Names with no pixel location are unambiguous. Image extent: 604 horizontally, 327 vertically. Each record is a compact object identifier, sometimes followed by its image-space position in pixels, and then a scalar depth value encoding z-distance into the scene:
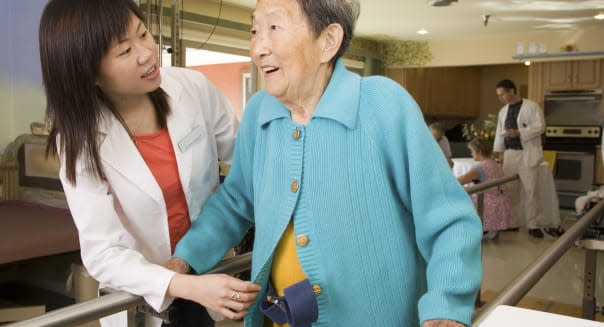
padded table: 2.08
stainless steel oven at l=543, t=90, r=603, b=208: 7.67
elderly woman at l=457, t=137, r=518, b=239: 5.35
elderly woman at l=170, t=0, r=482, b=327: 0.85
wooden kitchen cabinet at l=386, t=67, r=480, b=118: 9.22
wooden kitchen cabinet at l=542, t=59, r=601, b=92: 7.75
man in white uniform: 5.79
